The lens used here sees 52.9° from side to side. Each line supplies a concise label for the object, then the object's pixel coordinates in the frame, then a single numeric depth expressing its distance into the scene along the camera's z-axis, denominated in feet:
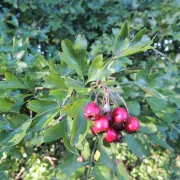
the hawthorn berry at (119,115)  0.42
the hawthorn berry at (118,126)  0.45
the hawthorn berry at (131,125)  0.45
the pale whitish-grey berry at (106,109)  0.44
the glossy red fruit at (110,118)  0.44
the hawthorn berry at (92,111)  0.40
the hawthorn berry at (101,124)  0.41
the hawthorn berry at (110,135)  0.44
